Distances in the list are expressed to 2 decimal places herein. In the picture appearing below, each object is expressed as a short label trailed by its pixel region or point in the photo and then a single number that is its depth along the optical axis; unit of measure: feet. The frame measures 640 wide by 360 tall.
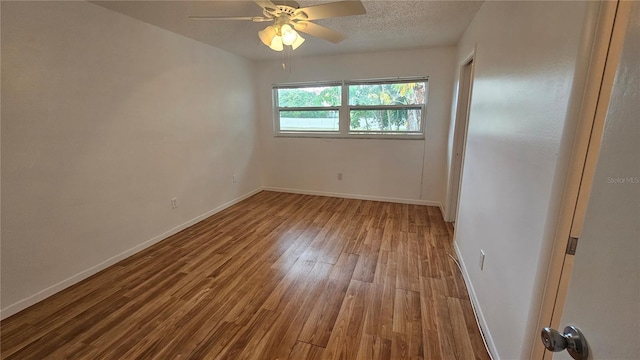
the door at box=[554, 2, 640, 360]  1.50
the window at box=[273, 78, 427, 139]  13.60
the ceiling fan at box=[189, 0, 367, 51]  5.83
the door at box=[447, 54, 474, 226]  10.41
